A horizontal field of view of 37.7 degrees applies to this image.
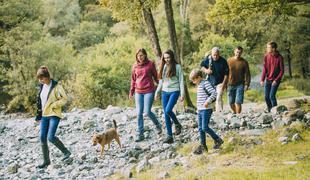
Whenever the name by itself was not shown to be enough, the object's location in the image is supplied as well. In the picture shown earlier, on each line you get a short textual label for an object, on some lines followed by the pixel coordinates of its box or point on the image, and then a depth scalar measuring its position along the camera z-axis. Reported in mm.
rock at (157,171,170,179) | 8820
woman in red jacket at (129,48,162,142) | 11688
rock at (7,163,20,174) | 11074
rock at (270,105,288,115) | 14156
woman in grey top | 11117
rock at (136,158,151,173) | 9722
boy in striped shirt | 9784
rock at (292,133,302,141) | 10330
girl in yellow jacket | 10492
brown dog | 11086
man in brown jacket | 14266
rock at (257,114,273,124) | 12883
